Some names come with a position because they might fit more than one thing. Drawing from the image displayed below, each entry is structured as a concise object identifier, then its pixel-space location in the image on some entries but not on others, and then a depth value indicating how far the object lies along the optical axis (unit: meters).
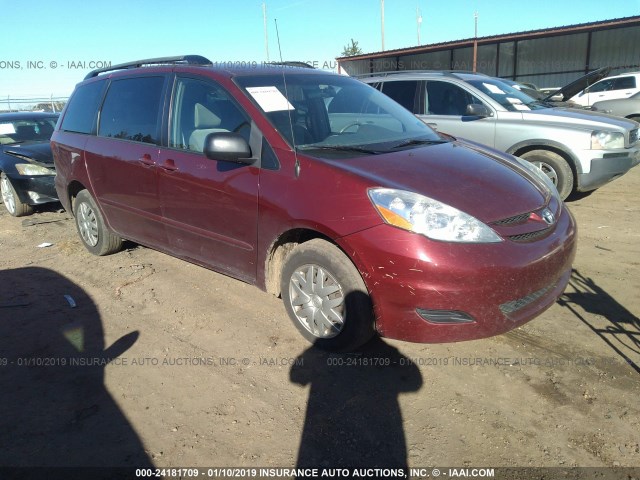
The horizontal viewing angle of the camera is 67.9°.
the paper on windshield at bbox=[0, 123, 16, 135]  7.57
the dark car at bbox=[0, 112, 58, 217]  6.59
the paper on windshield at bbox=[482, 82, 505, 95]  6.70
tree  41.97
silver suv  5.99
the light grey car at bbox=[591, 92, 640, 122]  12.34
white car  14.24
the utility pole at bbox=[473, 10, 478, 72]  19.91
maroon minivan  2.59
